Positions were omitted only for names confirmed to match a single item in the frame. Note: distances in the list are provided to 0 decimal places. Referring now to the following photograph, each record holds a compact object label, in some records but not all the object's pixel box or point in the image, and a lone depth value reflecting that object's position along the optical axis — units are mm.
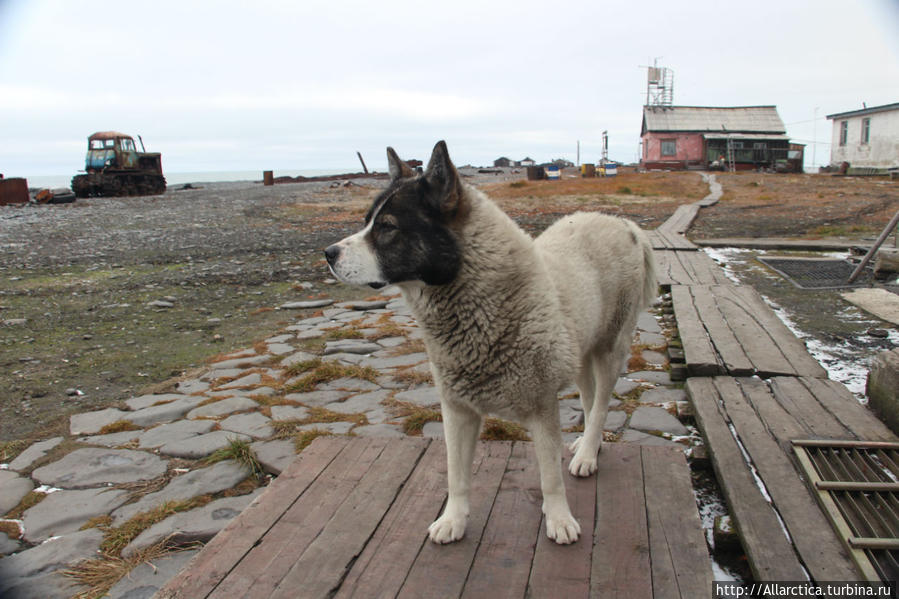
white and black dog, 2766
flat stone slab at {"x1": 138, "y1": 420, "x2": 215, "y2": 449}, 4387
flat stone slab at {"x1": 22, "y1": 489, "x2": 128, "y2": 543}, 3291
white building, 38094
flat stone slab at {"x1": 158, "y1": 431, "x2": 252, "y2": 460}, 4195
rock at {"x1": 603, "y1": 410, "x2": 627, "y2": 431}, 4398
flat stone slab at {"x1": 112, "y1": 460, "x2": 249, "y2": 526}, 3491
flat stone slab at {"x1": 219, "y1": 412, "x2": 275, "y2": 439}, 4469
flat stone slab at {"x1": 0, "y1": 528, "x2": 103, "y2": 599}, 2762
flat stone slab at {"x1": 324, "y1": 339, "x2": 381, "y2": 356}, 6426
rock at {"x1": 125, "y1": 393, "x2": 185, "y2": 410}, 5070
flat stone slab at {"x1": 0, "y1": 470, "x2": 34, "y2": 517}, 3562
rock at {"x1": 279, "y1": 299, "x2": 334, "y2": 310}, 8477
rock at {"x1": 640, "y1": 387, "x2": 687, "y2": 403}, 4836
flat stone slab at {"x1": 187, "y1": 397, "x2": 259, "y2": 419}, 4852
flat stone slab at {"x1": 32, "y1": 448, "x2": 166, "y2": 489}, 3844
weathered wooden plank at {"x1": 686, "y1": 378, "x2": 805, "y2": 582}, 2463
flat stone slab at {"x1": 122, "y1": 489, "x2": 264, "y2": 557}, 3156
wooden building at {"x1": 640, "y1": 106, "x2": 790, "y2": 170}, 50750
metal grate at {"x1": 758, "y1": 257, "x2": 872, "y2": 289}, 8555
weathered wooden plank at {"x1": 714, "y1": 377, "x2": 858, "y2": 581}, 2420
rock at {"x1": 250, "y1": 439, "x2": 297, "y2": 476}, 3943
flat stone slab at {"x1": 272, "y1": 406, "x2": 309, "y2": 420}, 4785
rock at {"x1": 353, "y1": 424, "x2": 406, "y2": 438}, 4402
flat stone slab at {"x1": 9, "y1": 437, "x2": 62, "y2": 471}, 4031
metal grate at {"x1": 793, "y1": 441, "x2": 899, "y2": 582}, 2426
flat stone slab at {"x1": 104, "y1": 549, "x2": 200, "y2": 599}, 2727
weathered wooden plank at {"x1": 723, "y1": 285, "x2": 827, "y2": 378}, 4767
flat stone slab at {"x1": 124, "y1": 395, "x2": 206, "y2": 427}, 4766
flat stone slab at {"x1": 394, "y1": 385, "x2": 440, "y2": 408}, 5000
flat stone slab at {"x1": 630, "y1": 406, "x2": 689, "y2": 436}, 4289
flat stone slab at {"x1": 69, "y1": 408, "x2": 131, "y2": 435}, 4594
